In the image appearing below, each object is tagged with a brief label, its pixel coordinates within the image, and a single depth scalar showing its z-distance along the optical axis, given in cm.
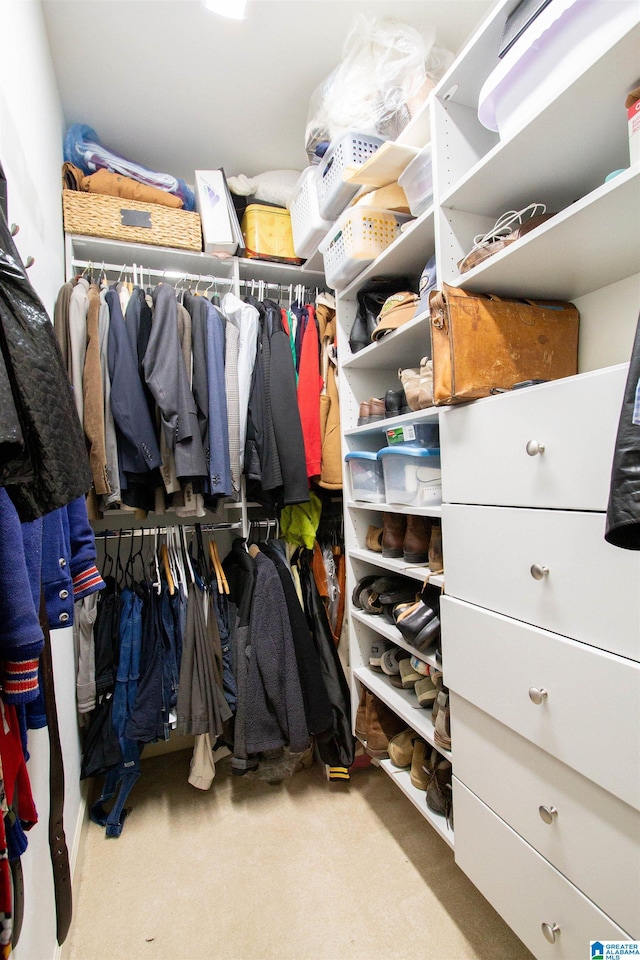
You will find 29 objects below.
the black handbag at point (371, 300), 158
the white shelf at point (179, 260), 171
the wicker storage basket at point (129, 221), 161
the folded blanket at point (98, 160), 168
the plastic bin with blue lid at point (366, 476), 159
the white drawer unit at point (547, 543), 71
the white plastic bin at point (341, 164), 144
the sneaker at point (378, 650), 168
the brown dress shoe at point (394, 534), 150
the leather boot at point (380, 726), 154
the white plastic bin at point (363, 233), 142
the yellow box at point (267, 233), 187
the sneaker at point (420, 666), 128
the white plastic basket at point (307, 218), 168
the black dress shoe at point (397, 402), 144
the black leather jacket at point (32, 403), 40
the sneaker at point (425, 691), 132
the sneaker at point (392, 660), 156
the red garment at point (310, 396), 175
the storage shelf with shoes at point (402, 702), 126
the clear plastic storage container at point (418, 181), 119
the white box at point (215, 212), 178
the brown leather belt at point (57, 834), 75
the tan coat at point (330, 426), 179
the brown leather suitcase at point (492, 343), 100
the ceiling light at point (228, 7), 122
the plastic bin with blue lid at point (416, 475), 125
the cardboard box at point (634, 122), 69
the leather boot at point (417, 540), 137
